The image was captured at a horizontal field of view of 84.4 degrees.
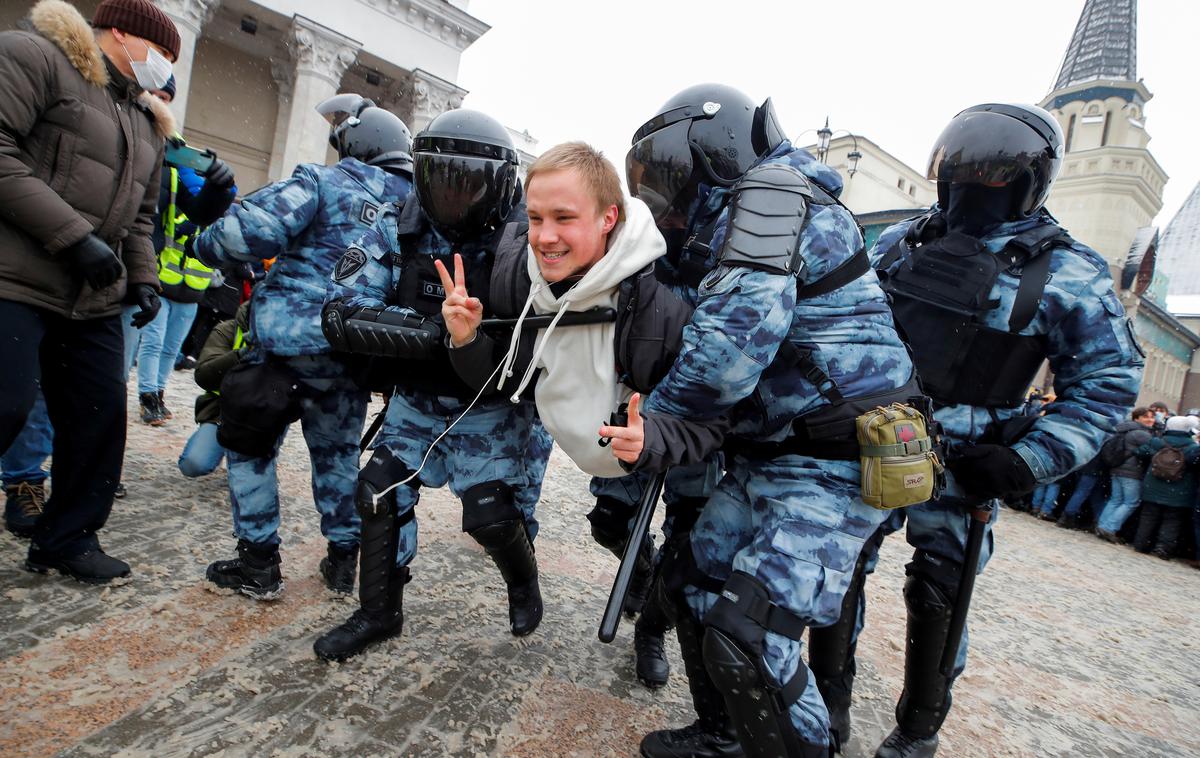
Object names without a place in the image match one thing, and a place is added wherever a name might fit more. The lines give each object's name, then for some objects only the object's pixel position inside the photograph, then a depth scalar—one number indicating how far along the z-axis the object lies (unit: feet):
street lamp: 37.87
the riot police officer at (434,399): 7.82
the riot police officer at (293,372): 8.78
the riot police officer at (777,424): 5.47
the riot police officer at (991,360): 7.27
